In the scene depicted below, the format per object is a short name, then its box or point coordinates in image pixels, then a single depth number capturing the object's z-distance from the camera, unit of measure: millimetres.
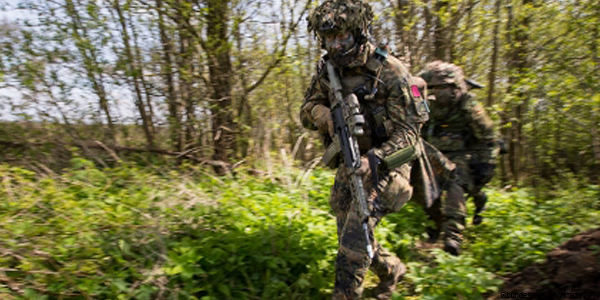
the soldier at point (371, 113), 3186
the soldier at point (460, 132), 4871
